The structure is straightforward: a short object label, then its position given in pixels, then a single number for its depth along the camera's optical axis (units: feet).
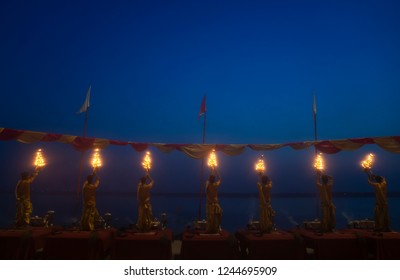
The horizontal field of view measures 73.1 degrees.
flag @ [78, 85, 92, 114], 39.19
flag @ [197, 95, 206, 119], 40.76
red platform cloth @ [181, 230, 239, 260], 23.76
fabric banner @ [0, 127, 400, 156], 29.76
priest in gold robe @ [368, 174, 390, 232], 29.04
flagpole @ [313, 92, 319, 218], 39.04
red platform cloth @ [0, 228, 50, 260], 23.38
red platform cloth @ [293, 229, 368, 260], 24.23
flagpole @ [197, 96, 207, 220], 35.00
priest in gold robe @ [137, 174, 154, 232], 29.48
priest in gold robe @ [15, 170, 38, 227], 30.45
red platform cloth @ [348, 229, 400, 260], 24.11
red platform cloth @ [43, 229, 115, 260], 23.15
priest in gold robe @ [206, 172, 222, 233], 28.78
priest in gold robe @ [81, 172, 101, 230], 28.50
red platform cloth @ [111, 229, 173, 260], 23.82
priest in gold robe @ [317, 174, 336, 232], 29.66
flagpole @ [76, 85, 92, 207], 33.19
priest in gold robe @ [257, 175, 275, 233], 29.48
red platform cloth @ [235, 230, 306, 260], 24.02
